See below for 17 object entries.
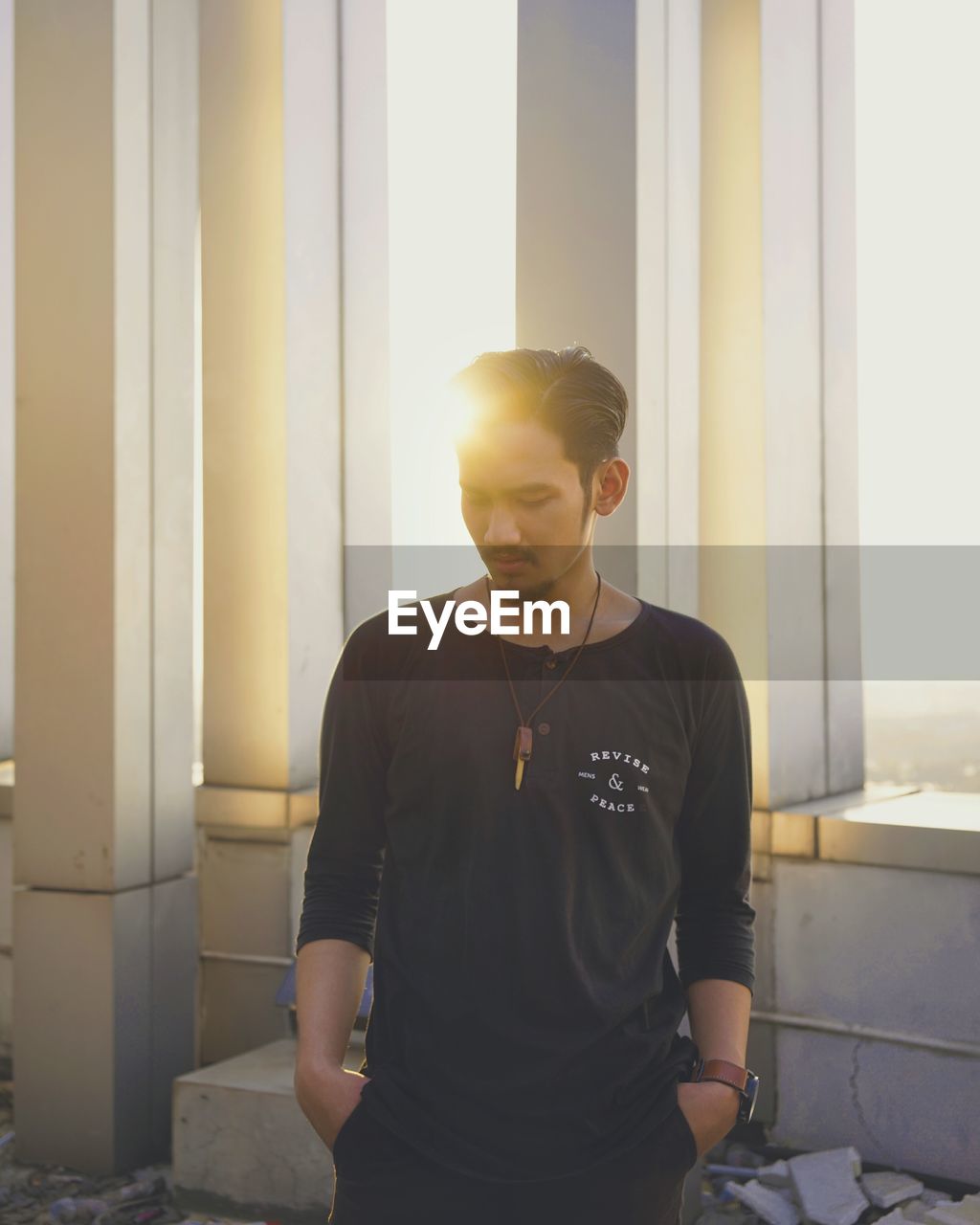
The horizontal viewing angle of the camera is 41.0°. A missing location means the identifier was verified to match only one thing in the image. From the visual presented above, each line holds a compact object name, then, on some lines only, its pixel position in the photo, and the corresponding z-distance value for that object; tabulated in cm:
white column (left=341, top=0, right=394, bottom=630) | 479
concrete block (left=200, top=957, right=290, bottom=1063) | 441
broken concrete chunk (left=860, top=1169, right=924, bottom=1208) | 344
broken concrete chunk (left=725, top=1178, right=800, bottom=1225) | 339
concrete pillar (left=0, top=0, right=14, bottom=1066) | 602
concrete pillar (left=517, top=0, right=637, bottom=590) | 395
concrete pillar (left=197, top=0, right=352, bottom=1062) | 449
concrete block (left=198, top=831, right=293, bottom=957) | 442
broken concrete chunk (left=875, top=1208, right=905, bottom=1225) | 320
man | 155
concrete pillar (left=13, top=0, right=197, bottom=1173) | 389
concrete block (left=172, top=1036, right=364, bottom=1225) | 351
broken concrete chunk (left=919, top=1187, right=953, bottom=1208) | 347
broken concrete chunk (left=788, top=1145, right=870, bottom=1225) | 336
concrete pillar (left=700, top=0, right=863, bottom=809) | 413
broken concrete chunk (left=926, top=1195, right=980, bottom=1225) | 317
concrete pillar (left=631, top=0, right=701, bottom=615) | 398
